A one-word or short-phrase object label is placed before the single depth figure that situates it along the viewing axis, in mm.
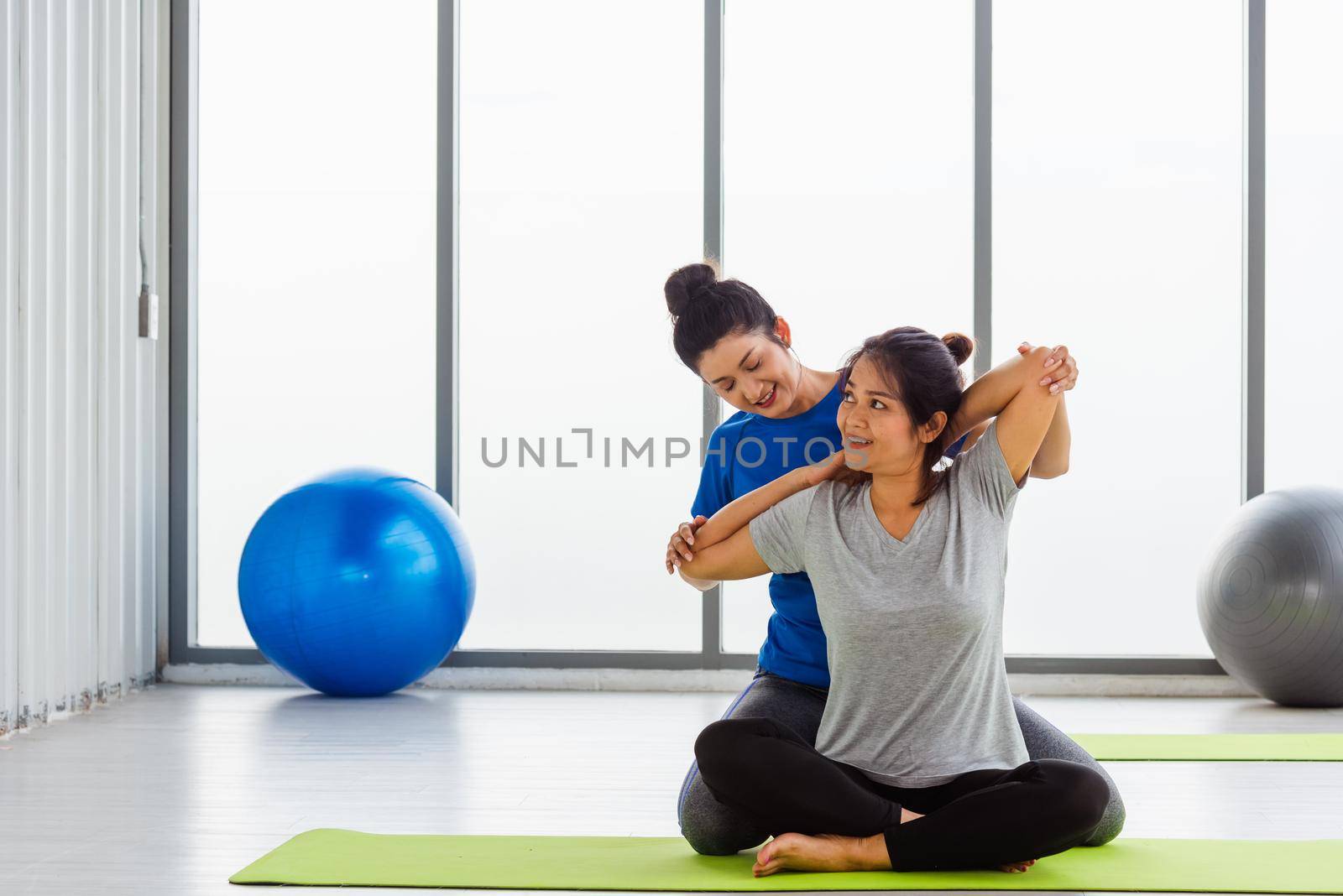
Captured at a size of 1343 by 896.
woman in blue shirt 2225
